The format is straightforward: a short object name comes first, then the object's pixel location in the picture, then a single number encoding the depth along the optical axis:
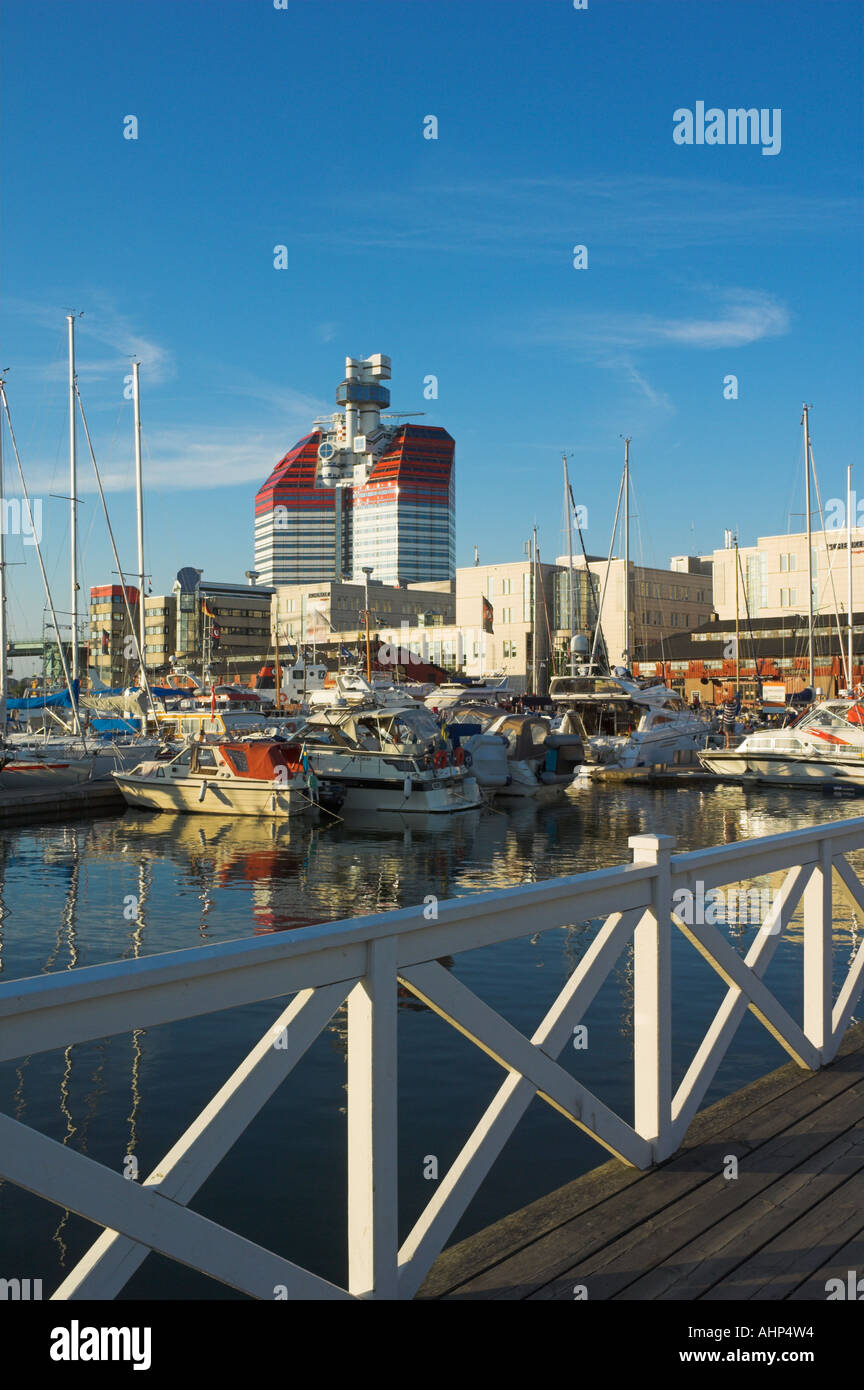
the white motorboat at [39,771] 35.56
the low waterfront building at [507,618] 121.38
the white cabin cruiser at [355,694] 39.72
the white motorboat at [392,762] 33.00
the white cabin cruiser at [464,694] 53.80
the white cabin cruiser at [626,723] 45.44
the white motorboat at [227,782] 31.72
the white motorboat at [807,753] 38.06
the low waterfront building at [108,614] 158.12
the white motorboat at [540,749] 39.44
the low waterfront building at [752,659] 84.94
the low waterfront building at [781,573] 100.94
